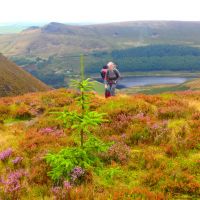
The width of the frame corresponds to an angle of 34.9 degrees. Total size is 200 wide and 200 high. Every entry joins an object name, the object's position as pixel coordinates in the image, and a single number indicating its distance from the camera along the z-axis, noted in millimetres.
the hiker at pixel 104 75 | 20703
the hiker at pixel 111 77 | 20438
